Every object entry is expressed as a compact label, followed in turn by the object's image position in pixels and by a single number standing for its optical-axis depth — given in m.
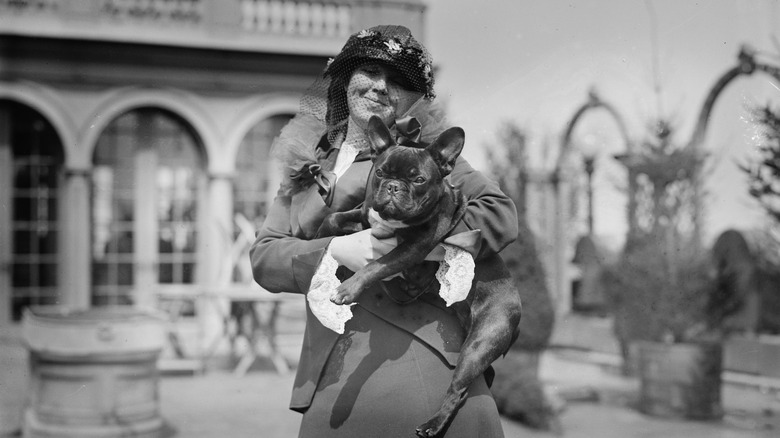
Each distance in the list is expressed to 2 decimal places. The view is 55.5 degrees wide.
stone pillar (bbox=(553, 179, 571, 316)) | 6.12
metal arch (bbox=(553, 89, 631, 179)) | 5.84
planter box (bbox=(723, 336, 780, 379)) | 6.12
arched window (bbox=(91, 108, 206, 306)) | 8.16
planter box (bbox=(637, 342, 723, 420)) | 5.35
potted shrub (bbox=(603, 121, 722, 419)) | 5.38
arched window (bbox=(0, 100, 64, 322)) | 7.96
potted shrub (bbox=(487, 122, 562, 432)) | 5.01
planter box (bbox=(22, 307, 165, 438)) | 3.98
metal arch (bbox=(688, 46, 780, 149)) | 4.51
